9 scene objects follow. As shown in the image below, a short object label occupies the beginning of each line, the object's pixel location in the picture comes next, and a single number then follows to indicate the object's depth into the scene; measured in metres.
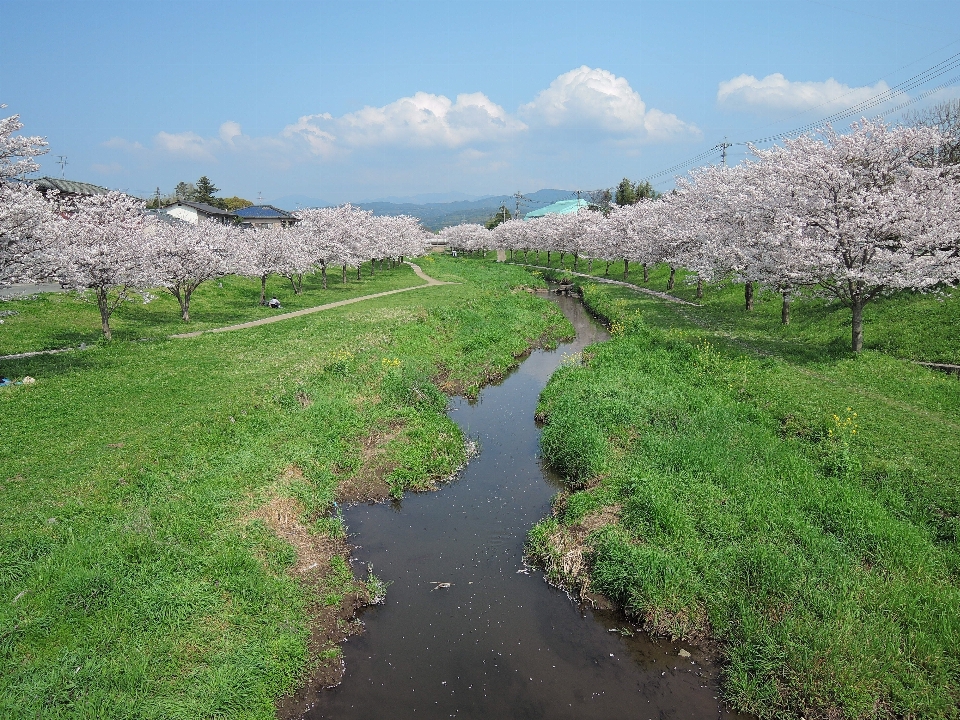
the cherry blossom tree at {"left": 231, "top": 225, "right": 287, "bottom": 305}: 43.44
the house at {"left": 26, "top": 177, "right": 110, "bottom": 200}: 57.34
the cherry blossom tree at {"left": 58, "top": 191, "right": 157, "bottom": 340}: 26.44
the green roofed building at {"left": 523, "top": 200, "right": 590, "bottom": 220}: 172.69
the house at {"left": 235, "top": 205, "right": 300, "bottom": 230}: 105.88
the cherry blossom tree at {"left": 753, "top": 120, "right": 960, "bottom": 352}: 24.11
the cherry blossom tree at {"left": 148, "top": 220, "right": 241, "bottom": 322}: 35.19
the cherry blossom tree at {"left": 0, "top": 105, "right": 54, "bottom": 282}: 20.02
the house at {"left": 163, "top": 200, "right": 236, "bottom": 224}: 88.56
